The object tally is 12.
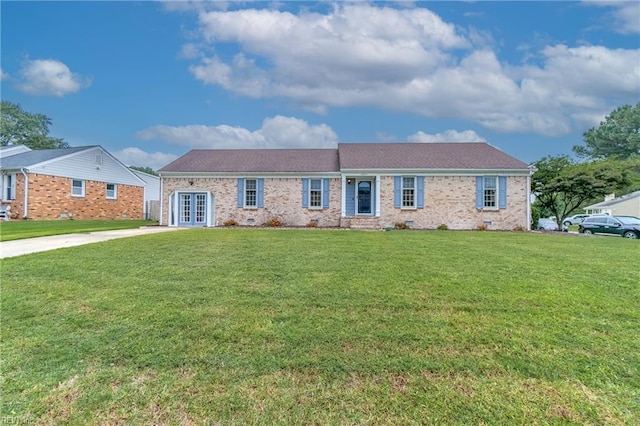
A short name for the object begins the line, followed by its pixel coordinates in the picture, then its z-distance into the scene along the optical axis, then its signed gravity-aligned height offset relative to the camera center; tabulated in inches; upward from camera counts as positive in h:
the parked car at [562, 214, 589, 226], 1388.5 -30.5
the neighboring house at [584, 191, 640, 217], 1429.6 +34.7
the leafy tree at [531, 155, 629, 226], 703.7 +76.5
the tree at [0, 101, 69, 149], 1620.3 +461.0
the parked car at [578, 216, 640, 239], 642.8 -26.2
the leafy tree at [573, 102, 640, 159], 1705.2 +426.4
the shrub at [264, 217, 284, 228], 692.1 -17.5
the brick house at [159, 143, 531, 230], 674.8 +54.1
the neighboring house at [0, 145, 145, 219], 765.3 +81.5
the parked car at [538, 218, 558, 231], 853.2 -31.4
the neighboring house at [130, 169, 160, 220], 1015.3 +71.6
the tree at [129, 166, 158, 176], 2212.0 +327.5
